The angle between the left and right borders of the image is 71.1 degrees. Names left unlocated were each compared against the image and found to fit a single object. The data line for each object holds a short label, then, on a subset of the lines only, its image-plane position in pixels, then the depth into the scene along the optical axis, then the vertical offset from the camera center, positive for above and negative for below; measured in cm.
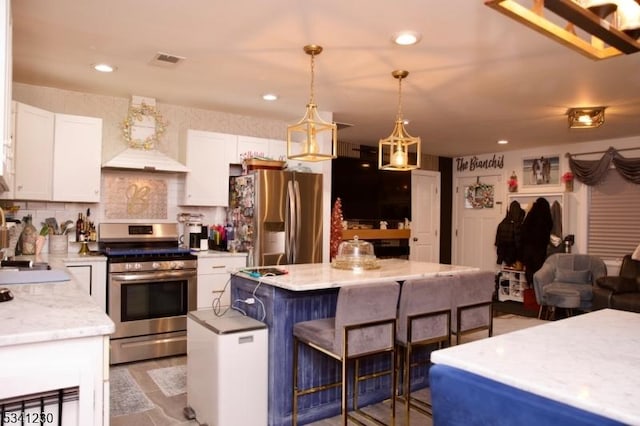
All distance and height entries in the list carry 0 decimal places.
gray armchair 536 -71
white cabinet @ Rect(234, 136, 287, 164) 490 +76
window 584 +4
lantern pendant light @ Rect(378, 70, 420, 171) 358 +60
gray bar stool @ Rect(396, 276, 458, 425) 269 -59
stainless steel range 389 -73
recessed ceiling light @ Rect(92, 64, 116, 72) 352 +117
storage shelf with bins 689 -104
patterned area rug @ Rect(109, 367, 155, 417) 301 -132
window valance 574 +71
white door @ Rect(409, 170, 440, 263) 768 +1
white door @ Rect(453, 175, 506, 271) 749 -8
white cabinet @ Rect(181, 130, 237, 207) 465 +51
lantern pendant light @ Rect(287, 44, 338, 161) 309 +60
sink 228 -34
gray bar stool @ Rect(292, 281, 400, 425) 239 -65
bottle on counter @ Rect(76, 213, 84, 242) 426 -16
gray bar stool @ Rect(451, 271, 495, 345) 297 -57
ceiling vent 327 +116
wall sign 745 +96
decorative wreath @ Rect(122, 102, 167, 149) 449 +92
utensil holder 411 -29
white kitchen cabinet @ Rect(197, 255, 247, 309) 433 -60
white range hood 424 +51
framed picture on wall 673 +74
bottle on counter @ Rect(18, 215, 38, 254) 388 -24
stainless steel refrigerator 448 -1
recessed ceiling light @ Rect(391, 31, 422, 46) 283 +116
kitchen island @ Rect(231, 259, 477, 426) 268 -60
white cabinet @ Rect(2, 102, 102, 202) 365 +50
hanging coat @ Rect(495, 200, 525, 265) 686 -27
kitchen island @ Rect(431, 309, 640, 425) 105 -41
